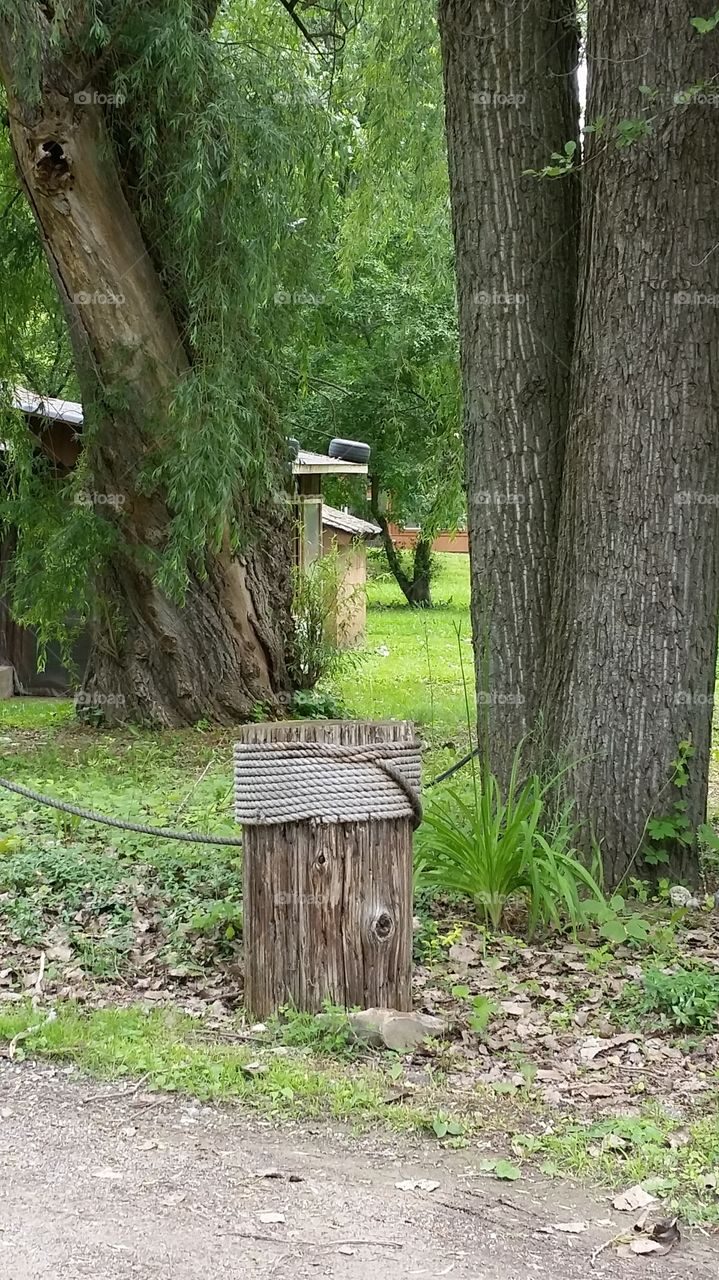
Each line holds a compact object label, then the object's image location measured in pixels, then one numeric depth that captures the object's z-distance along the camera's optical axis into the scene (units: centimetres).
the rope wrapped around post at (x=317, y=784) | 405
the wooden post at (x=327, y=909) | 407
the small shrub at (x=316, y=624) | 1233
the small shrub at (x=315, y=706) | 1184
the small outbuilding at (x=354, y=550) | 2014
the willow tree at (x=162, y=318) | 890
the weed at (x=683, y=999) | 422
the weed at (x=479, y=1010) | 419
